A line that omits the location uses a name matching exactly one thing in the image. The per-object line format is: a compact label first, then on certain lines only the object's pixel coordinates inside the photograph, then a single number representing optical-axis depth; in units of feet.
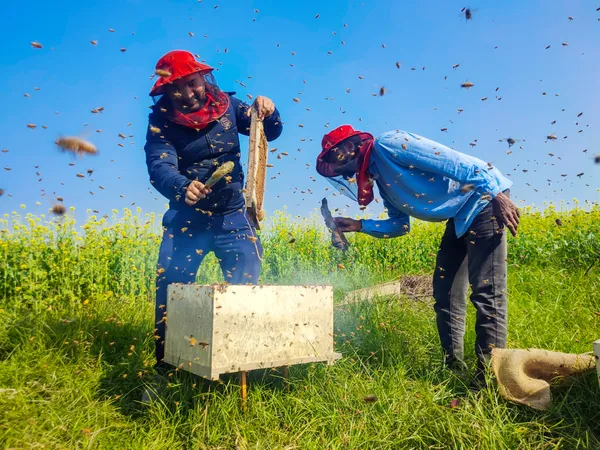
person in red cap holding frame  12.16
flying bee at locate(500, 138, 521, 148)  12.76
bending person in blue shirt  10.68
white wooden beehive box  8.92
